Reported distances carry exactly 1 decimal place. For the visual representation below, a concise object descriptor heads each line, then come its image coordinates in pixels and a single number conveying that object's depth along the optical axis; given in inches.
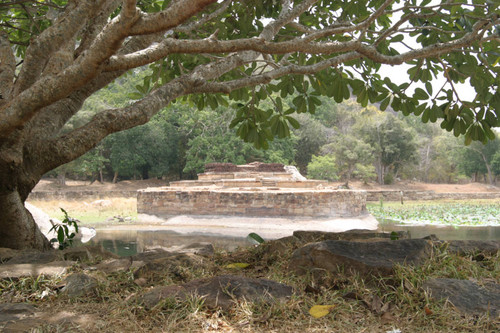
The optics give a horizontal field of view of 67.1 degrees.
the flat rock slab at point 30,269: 85.6
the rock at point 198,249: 121.6
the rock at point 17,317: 60.3
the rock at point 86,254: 113.0
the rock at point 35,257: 101.9
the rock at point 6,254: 106.1
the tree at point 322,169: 1343.5
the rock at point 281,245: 107.0
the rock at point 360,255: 79.7
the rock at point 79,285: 79.6
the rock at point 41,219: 356.8
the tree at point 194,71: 94.5
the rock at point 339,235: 117.7
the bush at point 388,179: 1509.6
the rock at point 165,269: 89.7
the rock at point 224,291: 71.1
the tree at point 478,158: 1551.4
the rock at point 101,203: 752.0
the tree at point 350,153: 1354.1
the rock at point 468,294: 65.7
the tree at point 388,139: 1435.8
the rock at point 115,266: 93.5
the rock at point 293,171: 896.9
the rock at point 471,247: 99.1
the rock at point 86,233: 409.3
